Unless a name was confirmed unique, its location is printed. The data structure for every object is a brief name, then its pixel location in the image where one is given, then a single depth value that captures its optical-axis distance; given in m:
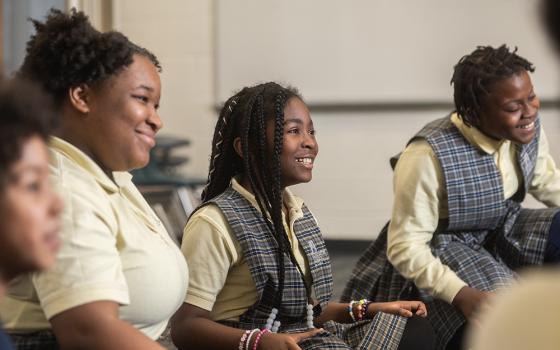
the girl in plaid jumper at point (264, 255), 2.96
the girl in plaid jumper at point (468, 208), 3.47
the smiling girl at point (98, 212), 2.54
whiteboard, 5.85
